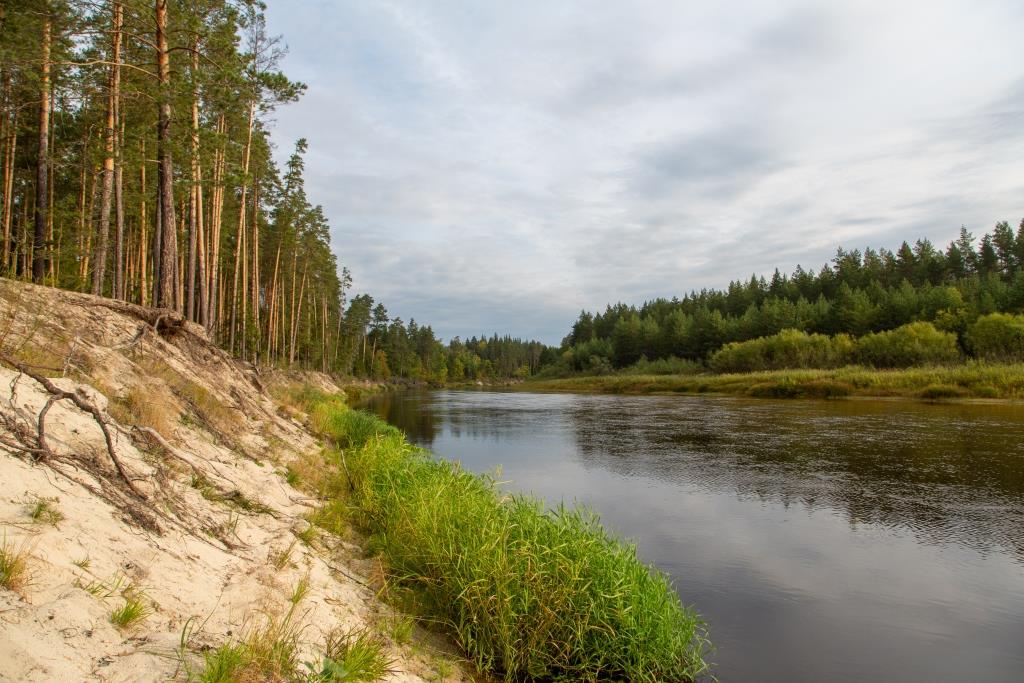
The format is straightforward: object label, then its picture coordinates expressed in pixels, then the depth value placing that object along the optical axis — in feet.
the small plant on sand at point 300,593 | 15.53
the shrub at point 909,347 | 143.74
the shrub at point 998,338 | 131.60
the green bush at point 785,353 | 175.43
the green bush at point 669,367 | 246.06
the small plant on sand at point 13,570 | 9.98
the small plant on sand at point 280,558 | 17.76
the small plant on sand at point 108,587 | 11.32
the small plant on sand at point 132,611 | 10.98
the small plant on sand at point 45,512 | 12.42
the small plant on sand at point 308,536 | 21.49
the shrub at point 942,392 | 104.99
